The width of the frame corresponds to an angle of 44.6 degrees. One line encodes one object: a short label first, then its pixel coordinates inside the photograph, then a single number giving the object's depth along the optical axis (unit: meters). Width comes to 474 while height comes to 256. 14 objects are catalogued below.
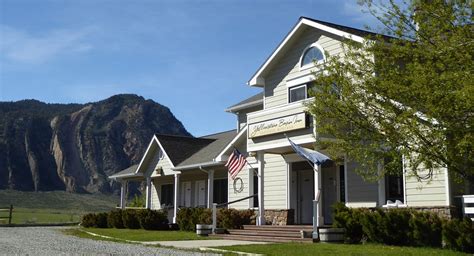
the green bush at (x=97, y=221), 32.41
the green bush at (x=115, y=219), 30.92
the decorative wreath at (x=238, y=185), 26.21
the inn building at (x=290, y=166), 18.33
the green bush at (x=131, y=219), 29.33
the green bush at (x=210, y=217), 22.77
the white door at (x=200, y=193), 31.45
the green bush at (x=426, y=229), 15.27
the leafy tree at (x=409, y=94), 11.08
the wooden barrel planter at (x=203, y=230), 22.47
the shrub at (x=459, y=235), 14.18
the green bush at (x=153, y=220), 28.27
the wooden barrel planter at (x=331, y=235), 17.19
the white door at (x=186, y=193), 32.84
